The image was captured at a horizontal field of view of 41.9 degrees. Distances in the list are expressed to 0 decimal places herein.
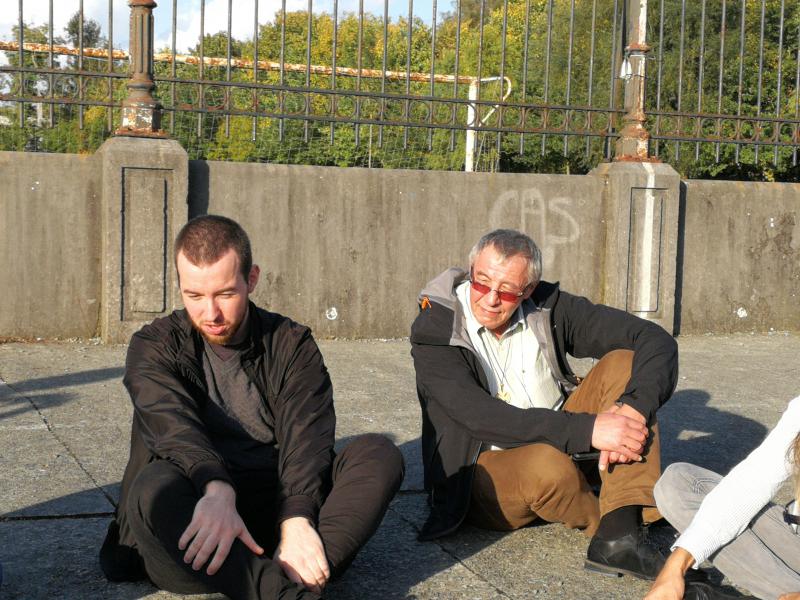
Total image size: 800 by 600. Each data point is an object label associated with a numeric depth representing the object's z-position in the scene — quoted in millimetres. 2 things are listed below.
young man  2844
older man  3480
